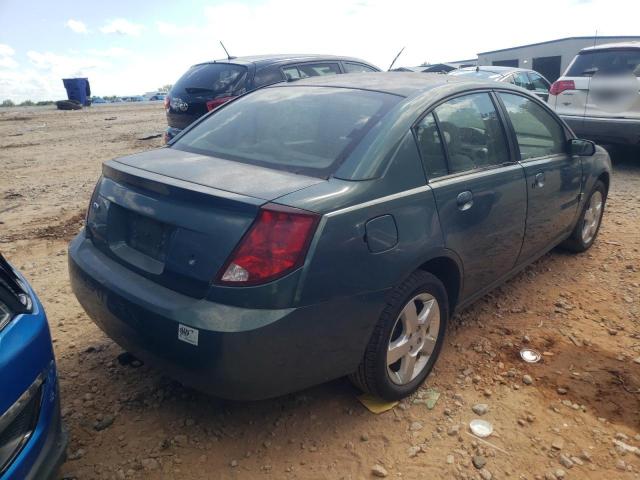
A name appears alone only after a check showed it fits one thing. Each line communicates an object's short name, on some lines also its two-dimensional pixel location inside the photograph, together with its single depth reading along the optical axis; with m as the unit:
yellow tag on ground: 2.61
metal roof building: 26.20
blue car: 1.62
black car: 6.65
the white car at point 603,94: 7.10
